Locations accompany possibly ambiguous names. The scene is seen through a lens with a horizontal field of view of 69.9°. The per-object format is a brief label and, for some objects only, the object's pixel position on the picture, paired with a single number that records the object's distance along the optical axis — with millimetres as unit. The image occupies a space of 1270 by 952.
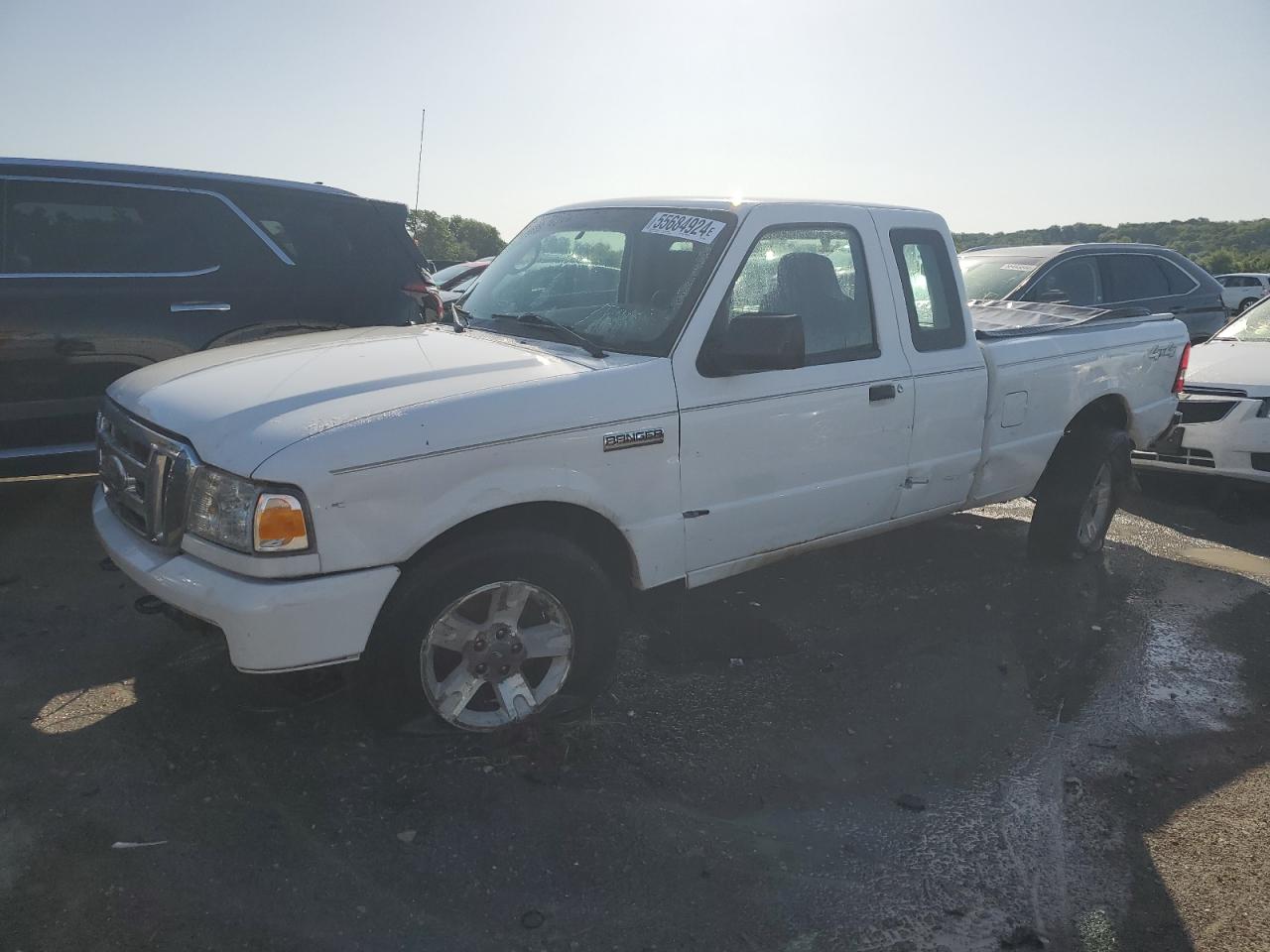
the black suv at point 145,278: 4770
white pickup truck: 2672
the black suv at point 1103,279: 8414
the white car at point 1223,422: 6398
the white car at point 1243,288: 23828
